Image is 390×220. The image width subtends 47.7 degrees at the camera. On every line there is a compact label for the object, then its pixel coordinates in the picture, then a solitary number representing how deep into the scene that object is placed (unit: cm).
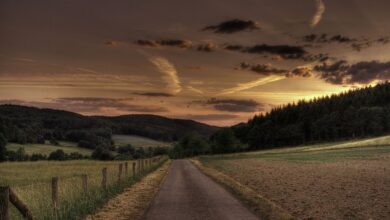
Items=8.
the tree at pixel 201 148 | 19650
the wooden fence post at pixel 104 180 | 2329
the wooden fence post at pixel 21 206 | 1124
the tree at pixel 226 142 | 17762
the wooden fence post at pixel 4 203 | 1053
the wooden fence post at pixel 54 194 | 1537
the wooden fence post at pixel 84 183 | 1985
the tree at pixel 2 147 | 11000
